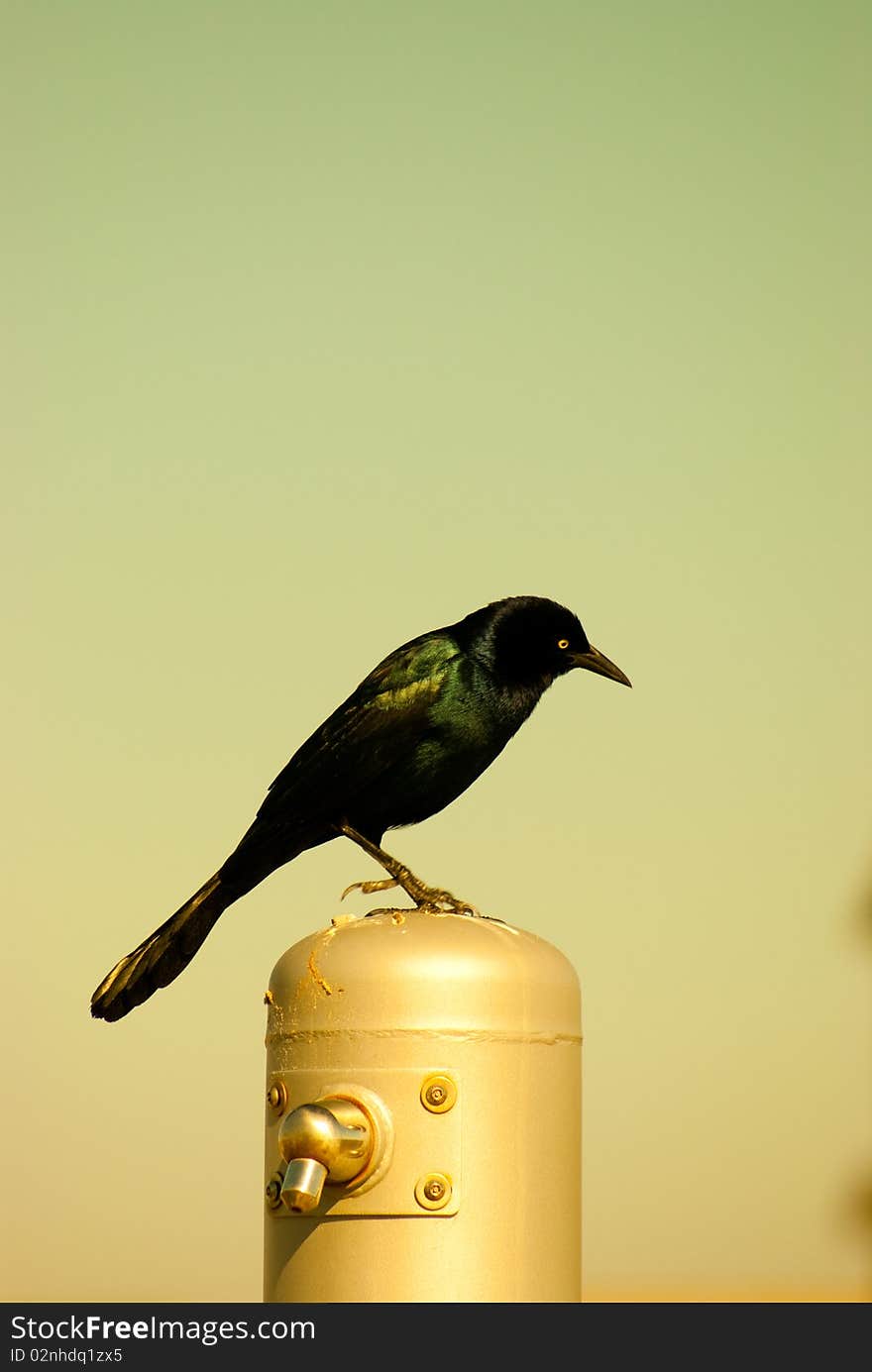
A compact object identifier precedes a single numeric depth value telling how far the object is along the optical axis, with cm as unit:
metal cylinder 658
